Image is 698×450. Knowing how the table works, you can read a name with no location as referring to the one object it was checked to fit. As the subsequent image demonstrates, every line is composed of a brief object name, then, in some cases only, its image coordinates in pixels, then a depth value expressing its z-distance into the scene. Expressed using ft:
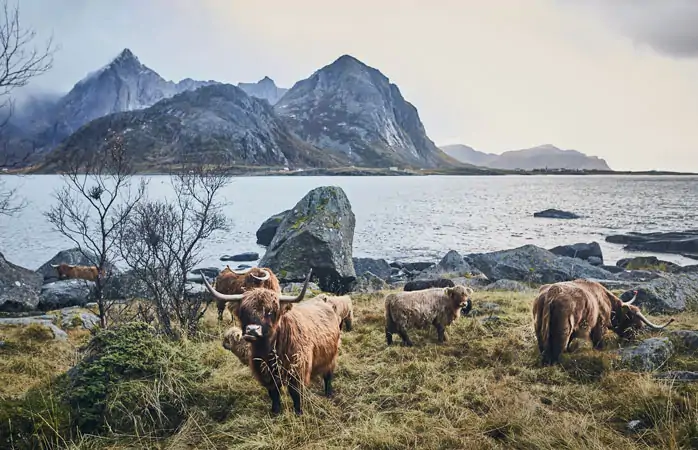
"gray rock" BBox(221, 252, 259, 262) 93.86
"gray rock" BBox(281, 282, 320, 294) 47.48
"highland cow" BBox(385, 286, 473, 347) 29.50
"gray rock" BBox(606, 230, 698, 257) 106.83
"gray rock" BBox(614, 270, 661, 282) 67.87
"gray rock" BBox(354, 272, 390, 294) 57.49
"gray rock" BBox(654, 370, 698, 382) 20.01
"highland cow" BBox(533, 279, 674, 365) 23.85
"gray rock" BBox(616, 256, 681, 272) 82.54
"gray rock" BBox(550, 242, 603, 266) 91.42
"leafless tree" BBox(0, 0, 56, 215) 26.00
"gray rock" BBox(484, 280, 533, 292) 52.19
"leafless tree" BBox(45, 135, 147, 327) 39.21
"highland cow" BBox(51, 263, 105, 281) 69.56
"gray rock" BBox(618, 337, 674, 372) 22.49
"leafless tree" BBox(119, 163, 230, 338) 32.00
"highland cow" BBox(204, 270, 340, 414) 16.97
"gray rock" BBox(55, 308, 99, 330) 40.13
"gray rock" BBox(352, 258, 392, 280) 77.46
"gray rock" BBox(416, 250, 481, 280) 67.65
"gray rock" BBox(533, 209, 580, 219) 182.29
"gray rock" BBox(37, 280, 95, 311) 57.77
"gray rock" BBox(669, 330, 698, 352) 24.57
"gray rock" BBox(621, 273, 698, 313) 37.40
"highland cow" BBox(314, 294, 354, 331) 31.68
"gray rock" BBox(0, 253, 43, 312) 54.03
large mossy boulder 56.29
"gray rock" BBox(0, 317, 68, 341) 33.17
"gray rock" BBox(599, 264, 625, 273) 78.80
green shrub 17.16
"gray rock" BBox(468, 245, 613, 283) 64.85
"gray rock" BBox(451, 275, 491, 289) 55.98
